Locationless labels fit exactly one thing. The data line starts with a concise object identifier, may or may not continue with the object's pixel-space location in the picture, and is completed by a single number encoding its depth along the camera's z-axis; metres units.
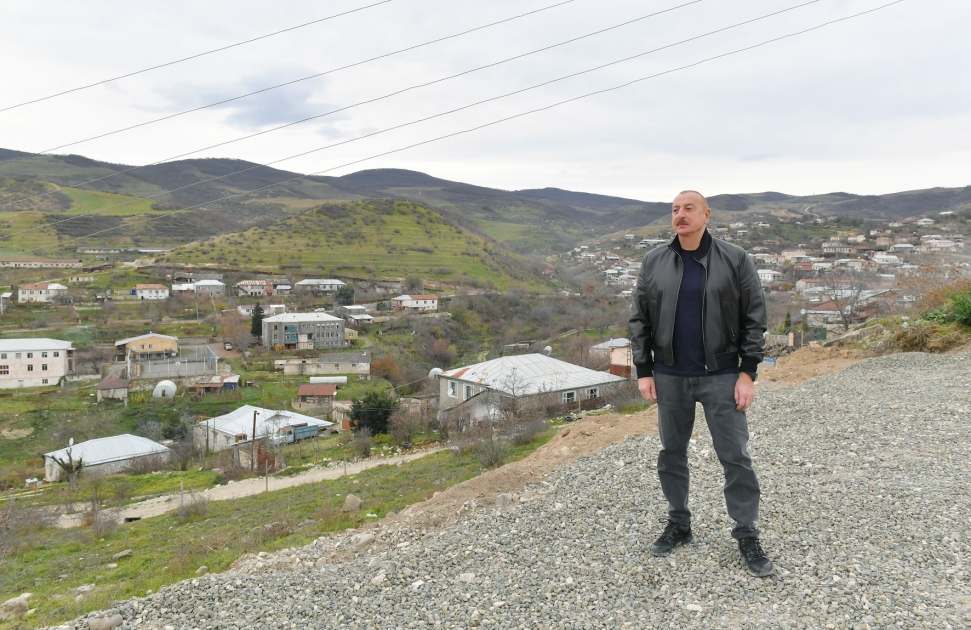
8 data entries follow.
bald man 3.34
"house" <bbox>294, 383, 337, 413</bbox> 37.44
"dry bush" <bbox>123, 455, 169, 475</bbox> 25.75
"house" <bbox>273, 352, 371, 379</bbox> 45.38
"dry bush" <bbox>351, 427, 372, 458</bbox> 22.25
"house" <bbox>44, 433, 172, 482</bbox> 26.11
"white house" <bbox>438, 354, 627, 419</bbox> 23.45
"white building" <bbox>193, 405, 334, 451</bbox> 28.70
